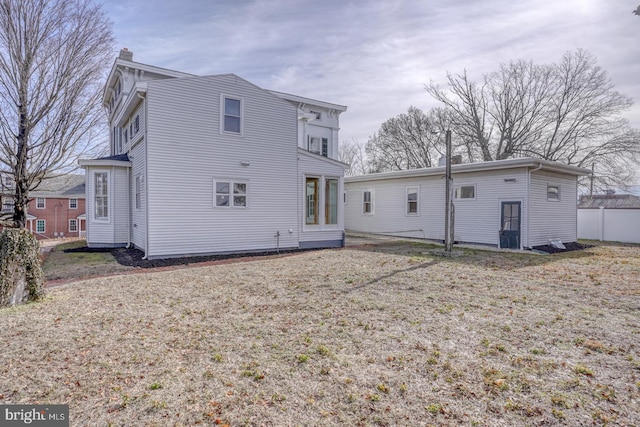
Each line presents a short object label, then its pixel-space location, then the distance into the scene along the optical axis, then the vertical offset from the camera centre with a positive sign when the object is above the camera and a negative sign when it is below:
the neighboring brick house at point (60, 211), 32.72 -0.26
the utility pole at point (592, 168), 24.03 +2.81
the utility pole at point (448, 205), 10.94 +0.11
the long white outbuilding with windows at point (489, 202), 13.04 +0.29
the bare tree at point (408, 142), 32.72 +6.42
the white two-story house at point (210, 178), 10.09 +1.00
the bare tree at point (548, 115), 23.38 +6.94
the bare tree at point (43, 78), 10.80 +4.21
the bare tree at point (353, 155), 41.41 +6.49
